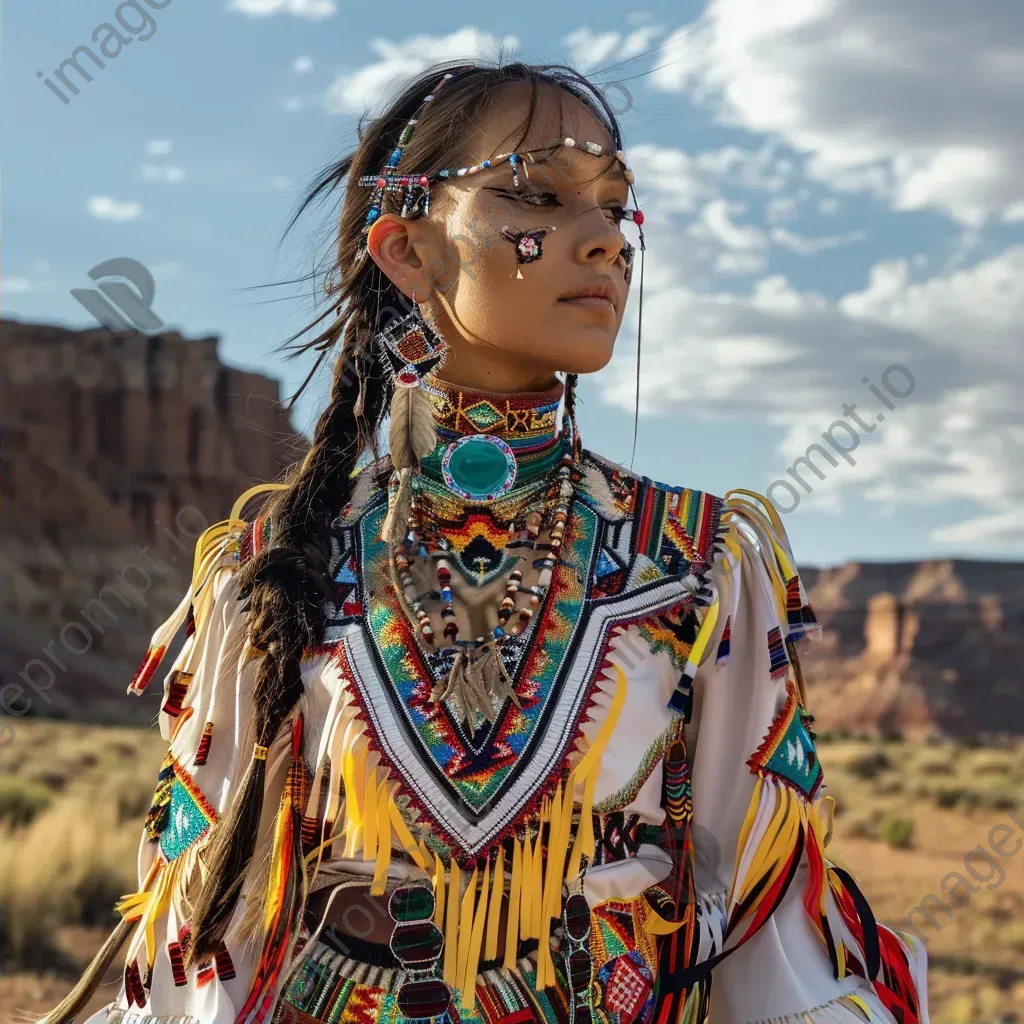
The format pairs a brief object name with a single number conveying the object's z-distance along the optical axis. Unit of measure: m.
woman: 2.20
